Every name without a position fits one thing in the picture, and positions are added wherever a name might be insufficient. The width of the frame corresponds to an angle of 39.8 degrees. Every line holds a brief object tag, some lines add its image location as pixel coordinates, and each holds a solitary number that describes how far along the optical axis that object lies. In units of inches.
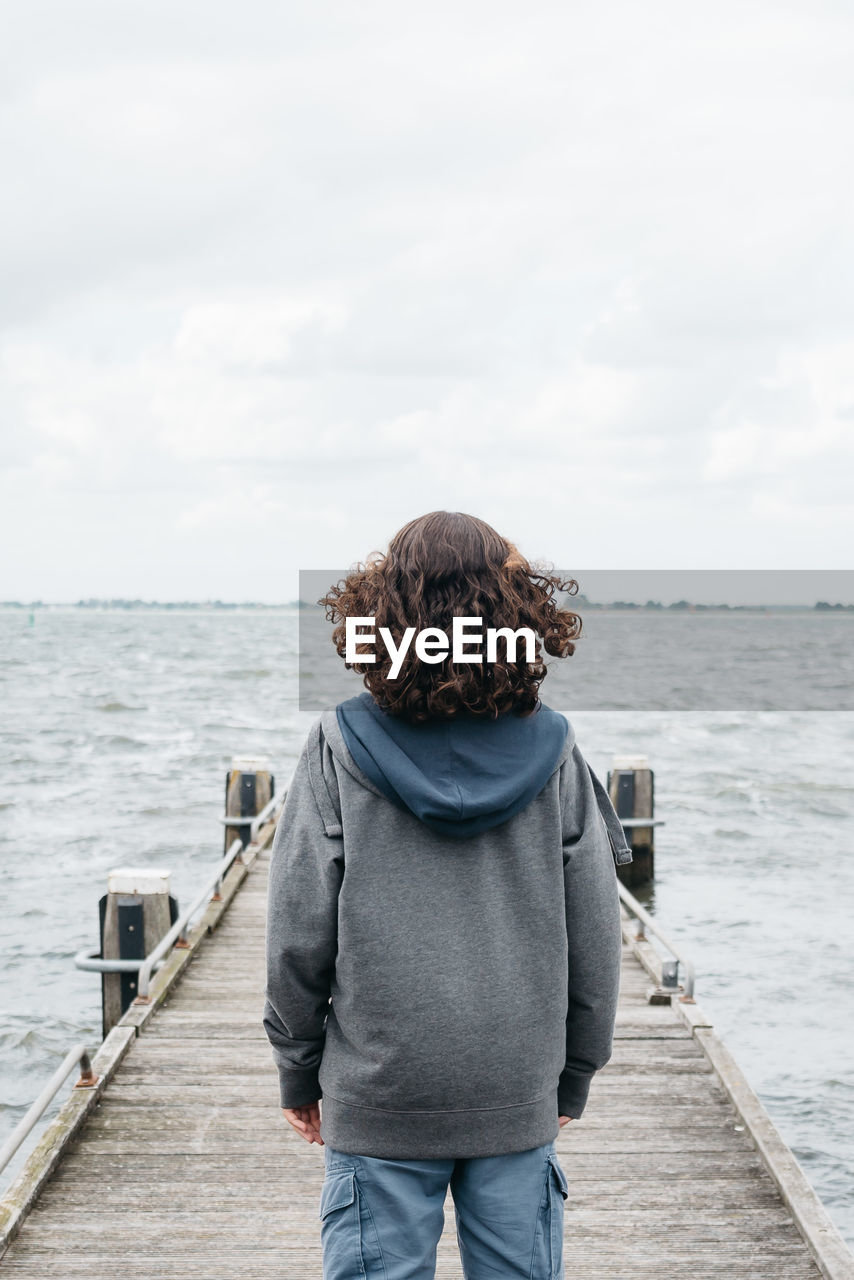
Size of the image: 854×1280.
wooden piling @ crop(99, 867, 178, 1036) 264.2
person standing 76.7
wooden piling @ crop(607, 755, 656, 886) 464.1
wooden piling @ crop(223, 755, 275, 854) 451.5
